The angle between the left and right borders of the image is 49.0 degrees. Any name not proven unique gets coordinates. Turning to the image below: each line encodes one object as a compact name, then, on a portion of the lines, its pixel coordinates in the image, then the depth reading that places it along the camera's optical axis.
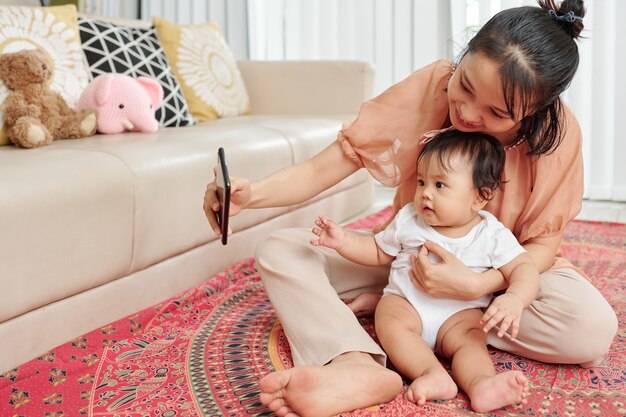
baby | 1.14
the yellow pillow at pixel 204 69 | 2.56
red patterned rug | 1.11
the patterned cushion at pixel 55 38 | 1.92
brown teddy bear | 1.66
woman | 1.07
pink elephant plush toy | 1.99
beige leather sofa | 1.26
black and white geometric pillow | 2.23
